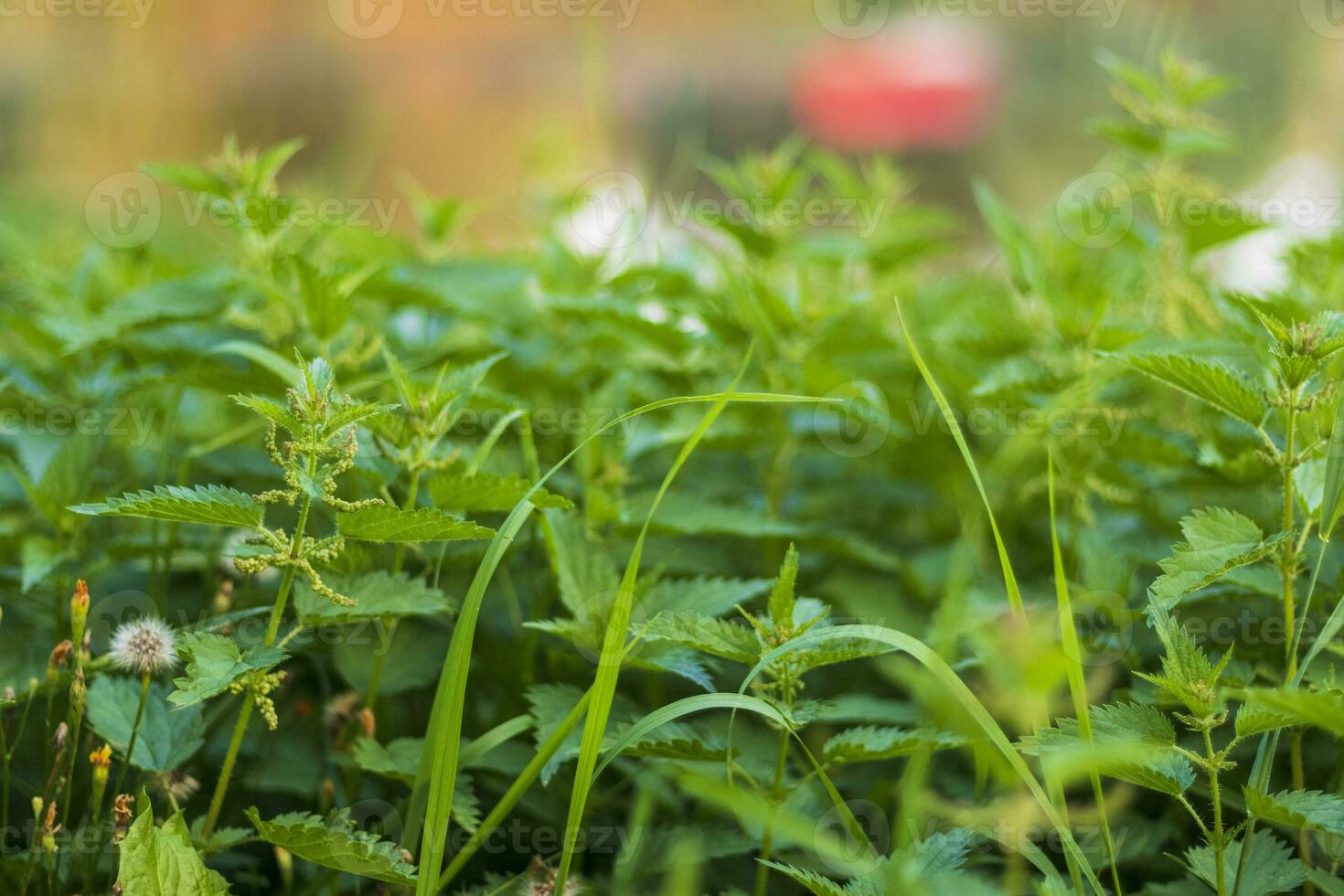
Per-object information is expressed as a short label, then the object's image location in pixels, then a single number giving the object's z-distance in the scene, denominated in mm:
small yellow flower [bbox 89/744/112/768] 1708
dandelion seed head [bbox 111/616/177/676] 1750
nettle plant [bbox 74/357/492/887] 1691
